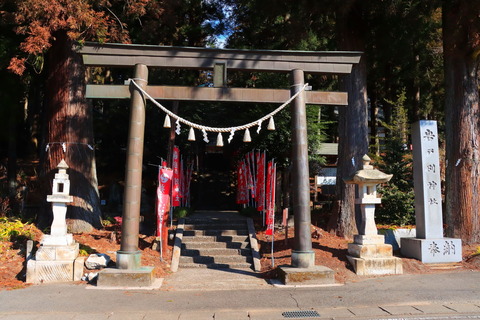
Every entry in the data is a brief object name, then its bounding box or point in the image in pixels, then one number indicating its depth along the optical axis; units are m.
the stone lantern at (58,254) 7.41
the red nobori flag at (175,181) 11.14
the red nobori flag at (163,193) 9.52
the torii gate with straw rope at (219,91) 7.68
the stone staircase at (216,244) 9.42
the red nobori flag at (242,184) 14.33
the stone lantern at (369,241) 8.12
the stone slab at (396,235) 10.04
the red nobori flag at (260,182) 12.04
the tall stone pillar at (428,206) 8.80
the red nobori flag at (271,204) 9.29
